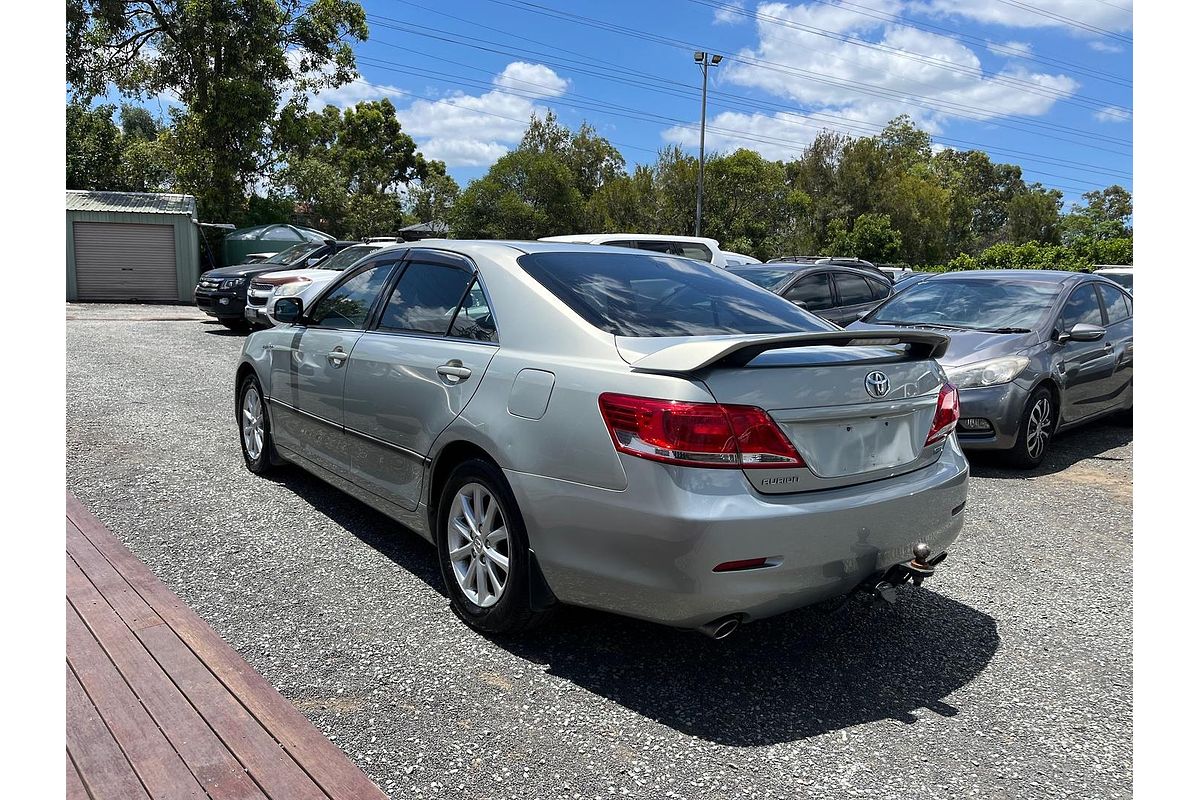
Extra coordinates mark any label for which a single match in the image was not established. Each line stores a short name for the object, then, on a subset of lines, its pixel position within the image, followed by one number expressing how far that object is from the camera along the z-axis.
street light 40.59
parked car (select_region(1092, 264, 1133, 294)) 15.04
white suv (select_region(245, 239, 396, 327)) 13.88
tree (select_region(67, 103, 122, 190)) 29.06
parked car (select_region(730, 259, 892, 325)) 11.25
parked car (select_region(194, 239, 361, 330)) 15.59
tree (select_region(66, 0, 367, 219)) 25.30
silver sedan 2.88
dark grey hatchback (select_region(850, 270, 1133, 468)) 6.66
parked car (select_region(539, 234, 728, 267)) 13.41
